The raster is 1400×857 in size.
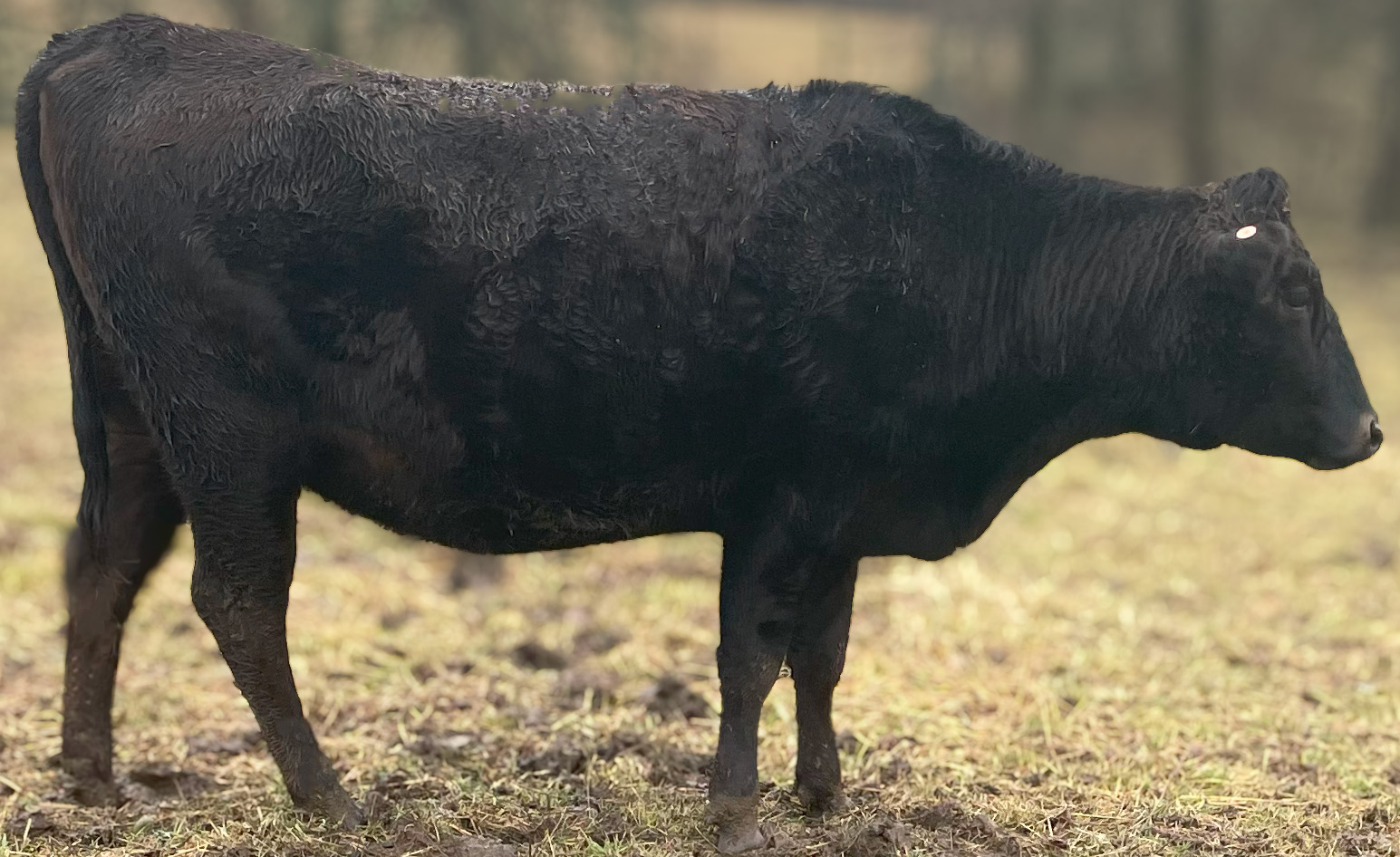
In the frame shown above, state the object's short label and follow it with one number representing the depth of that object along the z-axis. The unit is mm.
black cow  3496
